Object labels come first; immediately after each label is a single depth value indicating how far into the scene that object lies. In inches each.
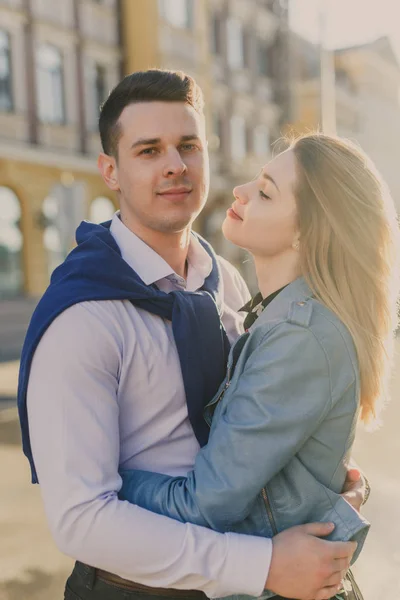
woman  64.8
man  63.1
